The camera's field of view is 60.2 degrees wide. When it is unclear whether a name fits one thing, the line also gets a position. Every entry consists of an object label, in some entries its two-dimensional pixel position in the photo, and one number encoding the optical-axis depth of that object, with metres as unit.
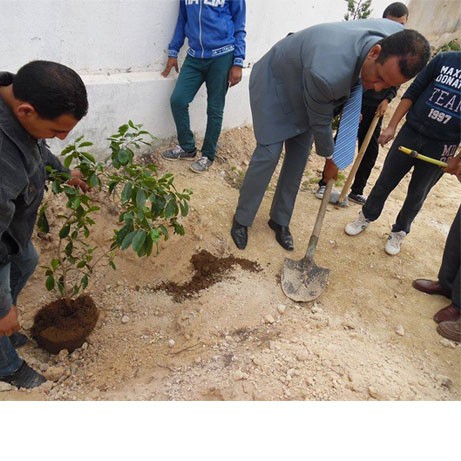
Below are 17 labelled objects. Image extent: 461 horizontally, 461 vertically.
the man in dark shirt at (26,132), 1.19
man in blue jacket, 3.01
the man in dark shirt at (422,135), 2.42
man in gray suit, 1.91
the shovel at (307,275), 2.50
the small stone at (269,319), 2.27
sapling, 1.72
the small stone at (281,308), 2.35
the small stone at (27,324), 2.19
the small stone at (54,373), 1.95
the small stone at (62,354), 2.09
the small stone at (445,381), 2.05
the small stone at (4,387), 1.76
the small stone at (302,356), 1.93
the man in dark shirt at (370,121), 3.07
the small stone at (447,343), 2.37
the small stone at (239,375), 1.79
